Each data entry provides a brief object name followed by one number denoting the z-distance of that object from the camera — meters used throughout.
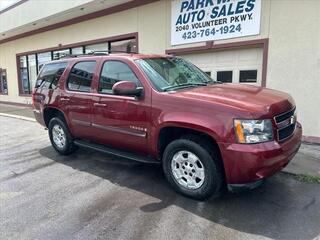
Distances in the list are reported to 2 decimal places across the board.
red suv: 3.44
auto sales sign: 7.36
